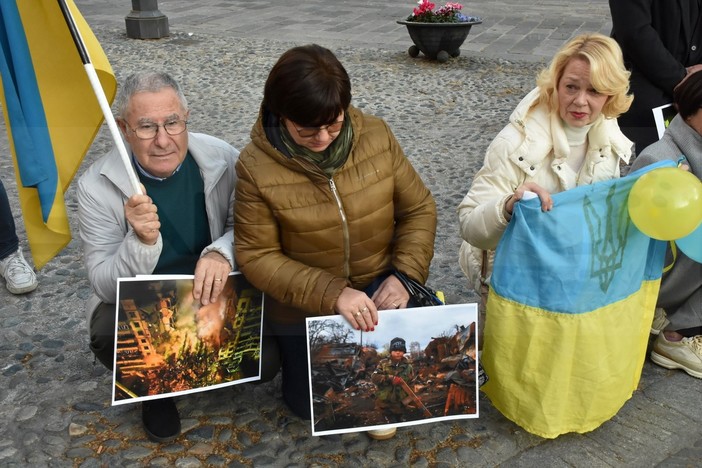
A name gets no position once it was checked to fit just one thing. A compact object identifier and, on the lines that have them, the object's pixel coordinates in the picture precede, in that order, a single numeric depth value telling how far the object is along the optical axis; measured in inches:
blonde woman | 109.8
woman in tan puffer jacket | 97.3
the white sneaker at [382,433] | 112.0
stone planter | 361.1
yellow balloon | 97.3
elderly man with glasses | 99.7
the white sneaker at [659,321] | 132.6
